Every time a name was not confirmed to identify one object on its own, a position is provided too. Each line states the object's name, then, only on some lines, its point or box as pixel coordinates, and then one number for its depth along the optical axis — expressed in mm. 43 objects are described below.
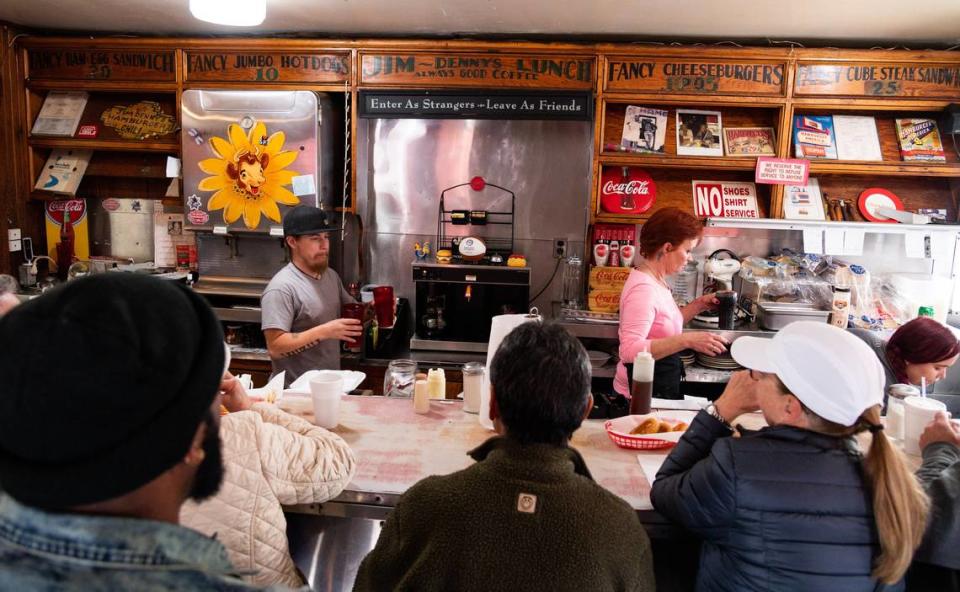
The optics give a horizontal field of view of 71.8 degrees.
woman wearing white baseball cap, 1549
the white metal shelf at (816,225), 4457
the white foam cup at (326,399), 2271
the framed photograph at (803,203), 4762
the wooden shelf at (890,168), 4555
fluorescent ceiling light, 2760
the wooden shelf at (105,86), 4824
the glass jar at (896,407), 2326
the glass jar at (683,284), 4852
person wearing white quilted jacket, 1569
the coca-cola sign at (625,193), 4797
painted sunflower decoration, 4543
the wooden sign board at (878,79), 4484
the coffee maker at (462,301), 4414
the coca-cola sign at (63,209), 5330
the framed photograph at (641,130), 4754
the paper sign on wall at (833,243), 4684
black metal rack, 5047
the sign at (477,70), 4574
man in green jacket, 1258
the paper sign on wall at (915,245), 4805
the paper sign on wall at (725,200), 4848
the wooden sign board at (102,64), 4820
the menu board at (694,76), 4527
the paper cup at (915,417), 2146
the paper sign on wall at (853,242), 4707
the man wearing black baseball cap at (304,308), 3188
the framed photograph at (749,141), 4742
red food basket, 2170
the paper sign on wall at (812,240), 4680
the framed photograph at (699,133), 4746
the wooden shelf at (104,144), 4941
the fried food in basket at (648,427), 2250
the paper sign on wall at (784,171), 4594
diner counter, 1894
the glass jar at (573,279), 4969
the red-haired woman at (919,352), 2750
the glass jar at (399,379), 2750
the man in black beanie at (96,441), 670
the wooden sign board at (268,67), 4688
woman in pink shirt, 3209
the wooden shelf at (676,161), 4605
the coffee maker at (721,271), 4559
